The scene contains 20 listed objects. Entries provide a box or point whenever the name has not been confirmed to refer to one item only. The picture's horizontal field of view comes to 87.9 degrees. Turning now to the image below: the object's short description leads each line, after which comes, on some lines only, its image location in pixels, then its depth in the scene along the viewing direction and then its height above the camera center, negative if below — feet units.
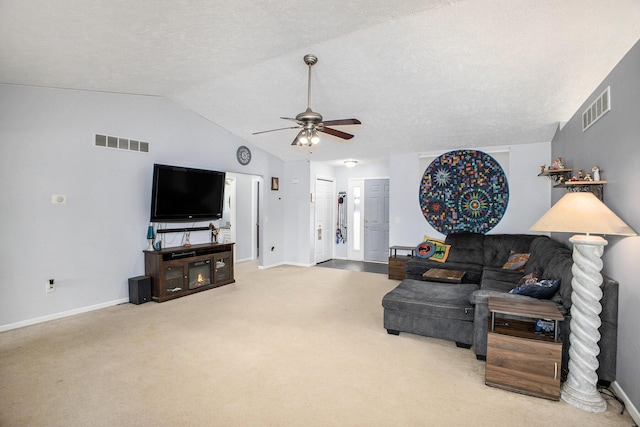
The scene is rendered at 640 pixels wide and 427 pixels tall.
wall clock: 20.69 +3.32
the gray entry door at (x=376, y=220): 25.46 -0.86
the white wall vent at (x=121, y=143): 14.13 +2.80
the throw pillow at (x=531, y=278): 10.82 -2.26
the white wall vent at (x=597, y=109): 8.94 +3.03
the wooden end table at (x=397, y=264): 19.45 -3.27
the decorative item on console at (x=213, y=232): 18.84 -1.43
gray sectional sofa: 7.87 -2.92
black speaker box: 14.71 -3.73
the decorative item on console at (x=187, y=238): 17.52 -1.67
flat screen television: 15.39 +0.63
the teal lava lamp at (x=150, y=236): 15.69 -1.41
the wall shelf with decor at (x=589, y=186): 9.05 +0.73
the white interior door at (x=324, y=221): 25.14 -1.03
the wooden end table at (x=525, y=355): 7.48 -3.36
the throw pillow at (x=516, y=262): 14.68 -2.34
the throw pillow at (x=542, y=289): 8.85 -2.12
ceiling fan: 10.74 +2.82
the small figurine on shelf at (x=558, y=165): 13.27 +1.88
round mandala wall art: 18.48 +1.01
